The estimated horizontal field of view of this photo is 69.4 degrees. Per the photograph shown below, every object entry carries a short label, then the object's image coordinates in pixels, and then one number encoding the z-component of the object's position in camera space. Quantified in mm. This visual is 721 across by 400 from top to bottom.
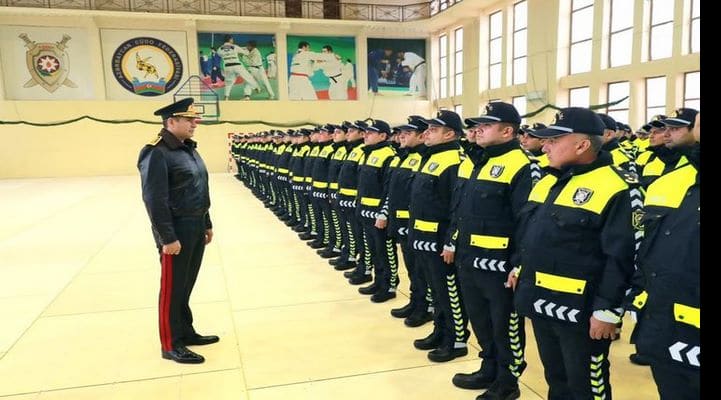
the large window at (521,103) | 18142
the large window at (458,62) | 23016
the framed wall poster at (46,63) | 21375
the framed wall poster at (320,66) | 24281
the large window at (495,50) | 20031
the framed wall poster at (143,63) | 22266
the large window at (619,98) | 13891
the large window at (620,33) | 13773
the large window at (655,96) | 12867
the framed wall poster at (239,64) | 23234
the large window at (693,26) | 11141
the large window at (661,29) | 12395
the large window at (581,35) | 15383
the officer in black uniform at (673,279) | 1803
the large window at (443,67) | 24172
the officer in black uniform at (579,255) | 2316
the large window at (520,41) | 18328
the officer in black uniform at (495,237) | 3145
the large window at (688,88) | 11796
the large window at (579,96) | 15592
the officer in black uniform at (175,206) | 3643
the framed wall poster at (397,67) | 25031
